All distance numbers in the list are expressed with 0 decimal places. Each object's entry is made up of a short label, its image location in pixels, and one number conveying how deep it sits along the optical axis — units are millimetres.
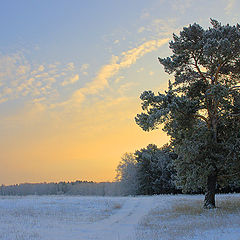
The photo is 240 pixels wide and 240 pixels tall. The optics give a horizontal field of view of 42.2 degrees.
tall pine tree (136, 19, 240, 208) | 25172
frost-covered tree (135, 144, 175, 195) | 64875
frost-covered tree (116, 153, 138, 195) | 69131
